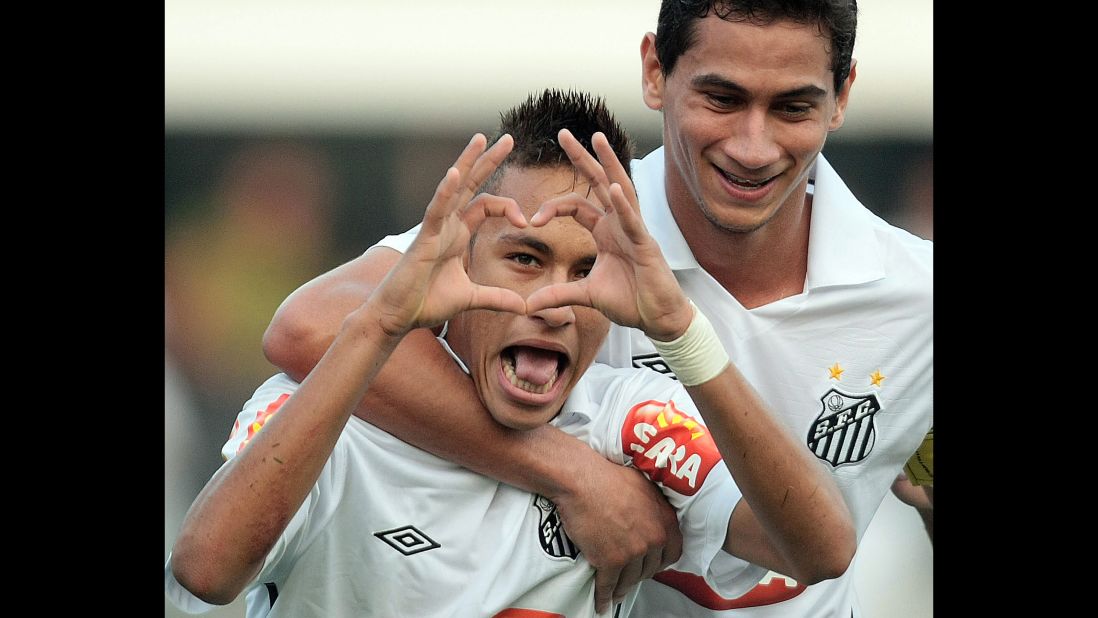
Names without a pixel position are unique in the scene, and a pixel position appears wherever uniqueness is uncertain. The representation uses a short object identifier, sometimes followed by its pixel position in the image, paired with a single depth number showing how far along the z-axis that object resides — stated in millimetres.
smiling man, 11244
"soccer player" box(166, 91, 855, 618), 10977
